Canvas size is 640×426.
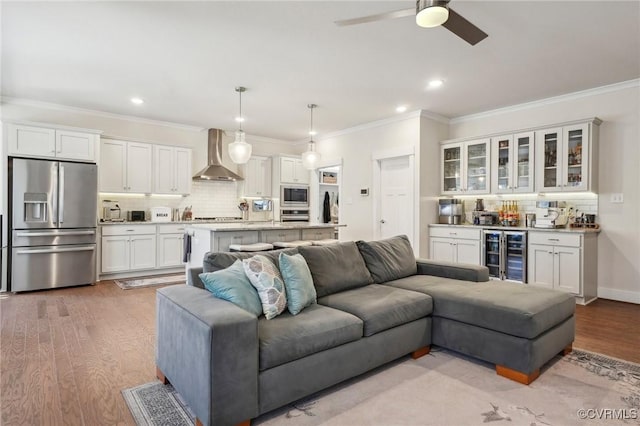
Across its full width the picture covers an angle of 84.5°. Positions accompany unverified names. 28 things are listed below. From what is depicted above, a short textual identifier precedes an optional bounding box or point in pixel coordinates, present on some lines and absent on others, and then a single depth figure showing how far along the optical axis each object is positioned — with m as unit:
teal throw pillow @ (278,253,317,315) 2.38
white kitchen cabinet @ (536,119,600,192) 4.47
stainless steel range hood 6.76
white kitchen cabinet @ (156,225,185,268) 6.10
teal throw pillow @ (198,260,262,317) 2.15
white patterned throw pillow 2.25
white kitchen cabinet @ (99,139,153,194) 5.78
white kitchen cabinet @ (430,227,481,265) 5.25
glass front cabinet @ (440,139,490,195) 5.46
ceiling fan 2.18
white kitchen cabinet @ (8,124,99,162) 4.89
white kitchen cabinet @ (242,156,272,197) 7.46
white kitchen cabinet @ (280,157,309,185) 7.65
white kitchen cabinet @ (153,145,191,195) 6.28
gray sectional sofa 1.77
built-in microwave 7.67
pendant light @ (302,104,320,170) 5.32
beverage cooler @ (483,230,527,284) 4.79
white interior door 5.93
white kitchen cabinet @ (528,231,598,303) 4.30
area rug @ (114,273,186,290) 5.32
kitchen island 4.46
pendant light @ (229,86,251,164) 4.61
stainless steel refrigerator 4.84
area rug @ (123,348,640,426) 1.96
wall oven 7.73
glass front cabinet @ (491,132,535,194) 4.96
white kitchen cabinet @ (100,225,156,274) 5.63
